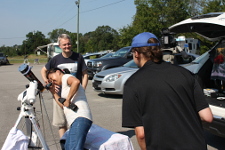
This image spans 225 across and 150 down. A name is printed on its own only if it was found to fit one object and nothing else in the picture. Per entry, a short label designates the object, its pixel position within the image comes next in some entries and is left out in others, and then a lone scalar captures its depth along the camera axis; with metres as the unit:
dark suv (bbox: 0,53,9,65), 34.42
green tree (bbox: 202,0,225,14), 24.80
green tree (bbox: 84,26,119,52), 74.25
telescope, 2.77
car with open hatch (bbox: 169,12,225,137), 3.67
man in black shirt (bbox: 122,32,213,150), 1.70
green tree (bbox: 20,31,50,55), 78.38
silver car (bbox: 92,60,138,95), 8.44
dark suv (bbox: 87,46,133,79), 12.23
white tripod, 2.67
